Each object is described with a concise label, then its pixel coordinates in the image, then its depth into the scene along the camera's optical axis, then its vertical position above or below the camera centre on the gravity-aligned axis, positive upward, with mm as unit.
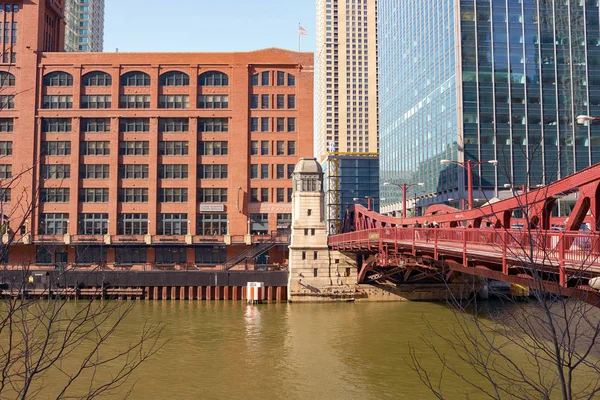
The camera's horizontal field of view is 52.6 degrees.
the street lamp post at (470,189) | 40838 +3341
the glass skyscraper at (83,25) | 172875 +63452
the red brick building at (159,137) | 70000 +11892
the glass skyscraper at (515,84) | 88188 +22555
